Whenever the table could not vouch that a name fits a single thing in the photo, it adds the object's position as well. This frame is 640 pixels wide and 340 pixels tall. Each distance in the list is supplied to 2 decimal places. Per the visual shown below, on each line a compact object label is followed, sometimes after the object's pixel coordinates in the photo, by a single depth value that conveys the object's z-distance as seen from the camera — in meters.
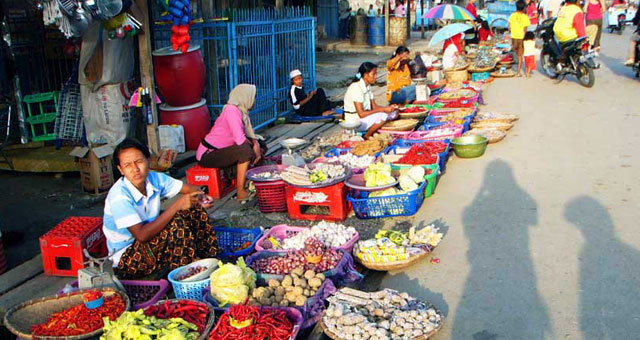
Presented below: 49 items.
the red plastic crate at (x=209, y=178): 6.03
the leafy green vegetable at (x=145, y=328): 2.89
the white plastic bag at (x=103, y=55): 6.59
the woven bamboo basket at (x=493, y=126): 8.09
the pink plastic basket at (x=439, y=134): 7.23
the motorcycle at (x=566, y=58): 11.26
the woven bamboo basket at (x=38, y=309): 3.17
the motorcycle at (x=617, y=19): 23.41
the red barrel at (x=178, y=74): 7.28
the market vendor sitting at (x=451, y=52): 12.23
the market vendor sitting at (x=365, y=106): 7.74
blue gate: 8.26
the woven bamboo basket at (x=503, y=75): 13.45
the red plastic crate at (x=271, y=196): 5.51
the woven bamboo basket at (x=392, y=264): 4.13
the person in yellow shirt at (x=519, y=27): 13.24
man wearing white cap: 9.87
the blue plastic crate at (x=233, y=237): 4.75
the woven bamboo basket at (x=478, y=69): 13.20
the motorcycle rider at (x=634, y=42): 11.55
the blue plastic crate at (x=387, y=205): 5.16
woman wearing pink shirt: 5.82
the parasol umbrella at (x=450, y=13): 14.20
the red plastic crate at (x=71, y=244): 4.13
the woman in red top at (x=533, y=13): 21.91
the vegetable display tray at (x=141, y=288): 3.65
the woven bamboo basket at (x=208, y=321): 3.02
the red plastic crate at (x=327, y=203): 5.23
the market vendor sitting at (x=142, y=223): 3.74
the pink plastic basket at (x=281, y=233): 4.44
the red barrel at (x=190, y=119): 7.58
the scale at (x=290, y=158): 6.10
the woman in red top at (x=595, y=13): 14.23
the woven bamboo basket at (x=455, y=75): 12.09
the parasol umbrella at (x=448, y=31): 11.65
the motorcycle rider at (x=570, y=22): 11.22
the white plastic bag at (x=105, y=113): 6.88
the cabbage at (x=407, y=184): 5.28
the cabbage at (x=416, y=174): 5.39
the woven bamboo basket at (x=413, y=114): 8.87
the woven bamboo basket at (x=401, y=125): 7.92
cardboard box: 6.38
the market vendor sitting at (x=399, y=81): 10.12
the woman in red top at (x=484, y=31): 18.91
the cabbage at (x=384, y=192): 5.24
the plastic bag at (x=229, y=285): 3.45
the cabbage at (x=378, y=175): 5.26
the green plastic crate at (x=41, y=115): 7.92
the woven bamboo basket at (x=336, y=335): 3.13
